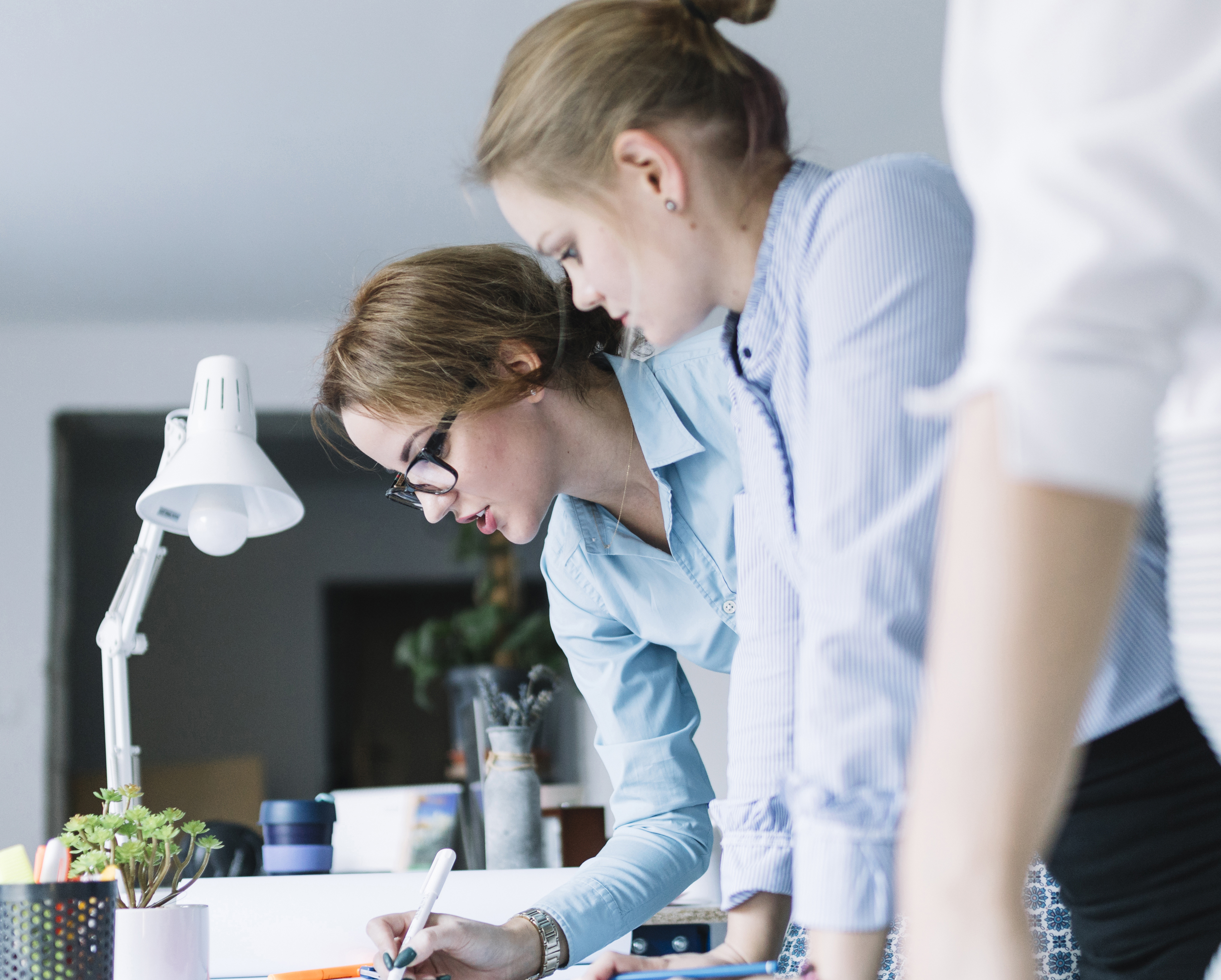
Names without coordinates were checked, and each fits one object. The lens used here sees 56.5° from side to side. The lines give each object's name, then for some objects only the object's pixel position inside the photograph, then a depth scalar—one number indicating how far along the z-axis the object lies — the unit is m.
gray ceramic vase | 1.82
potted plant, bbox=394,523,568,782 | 3.87
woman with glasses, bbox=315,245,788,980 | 1.27
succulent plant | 1.03
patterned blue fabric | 1.07
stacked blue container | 1.55
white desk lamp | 1.36
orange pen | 1.09
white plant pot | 1.04
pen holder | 0.93
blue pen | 0.76
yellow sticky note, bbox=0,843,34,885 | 1.10
